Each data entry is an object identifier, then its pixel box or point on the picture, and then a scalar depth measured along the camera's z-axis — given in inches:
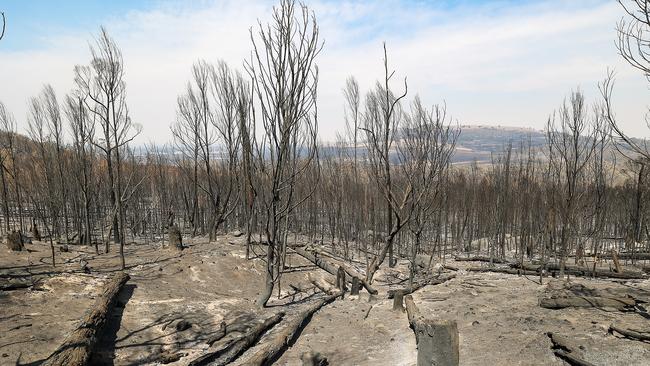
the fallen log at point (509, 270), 450.3
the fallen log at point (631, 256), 512.3
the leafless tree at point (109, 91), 333.4
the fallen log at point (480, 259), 545.5
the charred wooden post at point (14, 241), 346.9
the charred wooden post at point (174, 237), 428.5
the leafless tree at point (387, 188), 290.2
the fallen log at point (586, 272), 411.2
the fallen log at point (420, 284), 321.9
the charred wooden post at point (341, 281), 370.9
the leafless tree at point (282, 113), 260.2
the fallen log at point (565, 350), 166.6
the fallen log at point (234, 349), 203.5
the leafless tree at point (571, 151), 340.8
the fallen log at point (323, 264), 444.5
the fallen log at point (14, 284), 256.4
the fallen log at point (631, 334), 189.2
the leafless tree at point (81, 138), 481.4
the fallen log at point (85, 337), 174.7
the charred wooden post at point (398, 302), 288.0
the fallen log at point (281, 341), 198.4
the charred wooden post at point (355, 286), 360.8
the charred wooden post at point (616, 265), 423.5
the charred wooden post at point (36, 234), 501.8
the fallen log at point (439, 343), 157.3
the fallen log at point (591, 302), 250.4
